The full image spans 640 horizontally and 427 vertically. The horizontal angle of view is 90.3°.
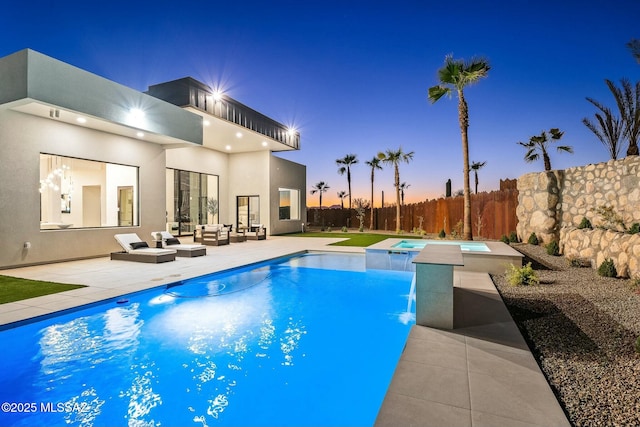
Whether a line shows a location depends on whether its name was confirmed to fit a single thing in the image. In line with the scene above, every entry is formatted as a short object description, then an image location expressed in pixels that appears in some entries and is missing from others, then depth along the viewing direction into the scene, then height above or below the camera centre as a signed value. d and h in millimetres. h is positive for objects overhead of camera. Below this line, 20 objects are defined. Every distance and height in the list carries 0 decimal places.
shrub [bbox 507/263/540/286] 5676 -1119
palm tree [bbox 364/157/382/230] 25500 +4249
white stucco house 7395 +2024
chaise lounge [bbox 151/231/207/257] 9422 -871
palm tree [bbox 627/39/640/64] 7938 +4209
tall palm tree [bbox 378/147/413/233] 21234 +3855
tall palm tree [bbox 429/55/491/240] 11578 +5055
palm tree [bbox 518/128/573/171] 14867 +3433
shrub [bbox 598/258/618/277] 5945 -1021
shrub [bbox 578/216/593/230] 8234 -234
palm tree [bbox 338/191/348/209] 42353 +2919
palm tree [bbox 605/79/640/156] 9570 +3373
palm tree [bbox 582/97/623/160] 10750 +3000
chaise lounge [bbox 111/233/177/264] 8430 -927
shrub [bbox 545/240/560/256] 8396 -890
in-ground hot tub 6699 -944
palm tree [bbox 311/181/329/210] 41544 +3920
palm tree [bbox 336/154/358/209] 30438 +5253
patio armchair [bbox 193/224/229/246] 12492 -718
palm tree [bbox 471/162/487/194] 31069 +4887
